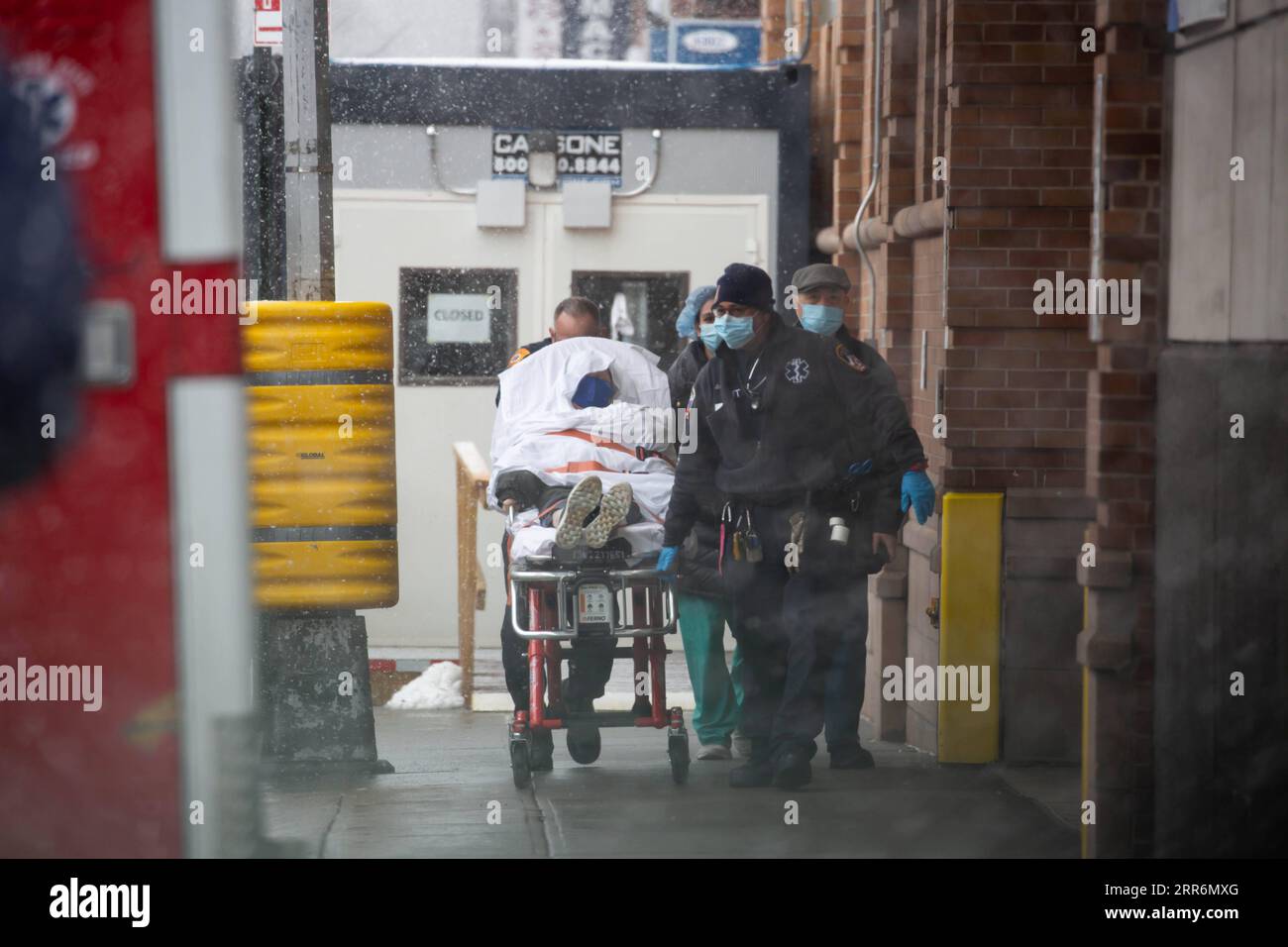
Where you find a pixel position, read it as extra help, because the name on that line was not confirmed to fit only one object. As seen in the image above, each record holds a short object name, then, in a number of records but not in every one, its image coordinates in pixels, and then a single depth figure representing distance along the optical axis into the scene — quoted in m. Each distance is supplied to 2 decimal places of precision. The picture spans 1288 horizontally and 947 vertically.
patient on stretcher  12.56
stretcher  12.21
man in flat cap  12.66
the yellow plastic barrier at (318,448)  12.06
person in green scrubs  13.03
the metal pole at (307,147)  12.40
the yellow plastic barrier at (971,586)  12.95
